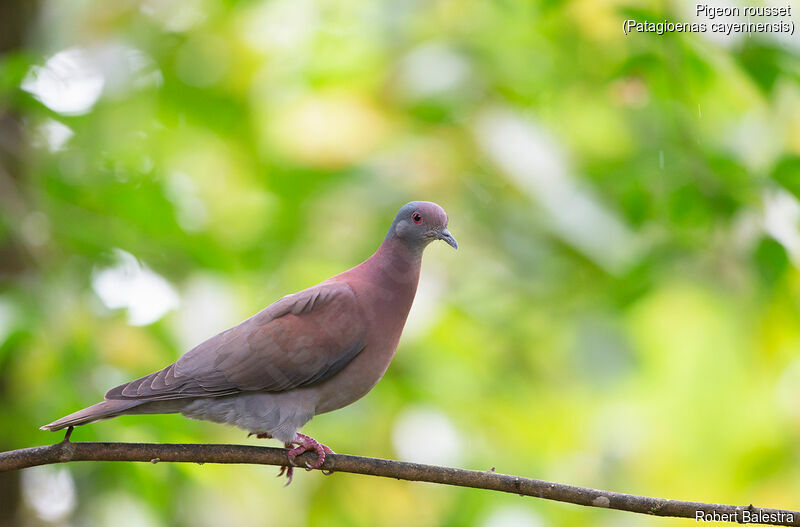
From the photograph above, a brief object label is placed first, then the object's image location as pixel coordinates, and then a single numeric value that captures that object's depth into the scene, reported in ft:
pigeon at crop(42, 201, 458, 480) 16.69
